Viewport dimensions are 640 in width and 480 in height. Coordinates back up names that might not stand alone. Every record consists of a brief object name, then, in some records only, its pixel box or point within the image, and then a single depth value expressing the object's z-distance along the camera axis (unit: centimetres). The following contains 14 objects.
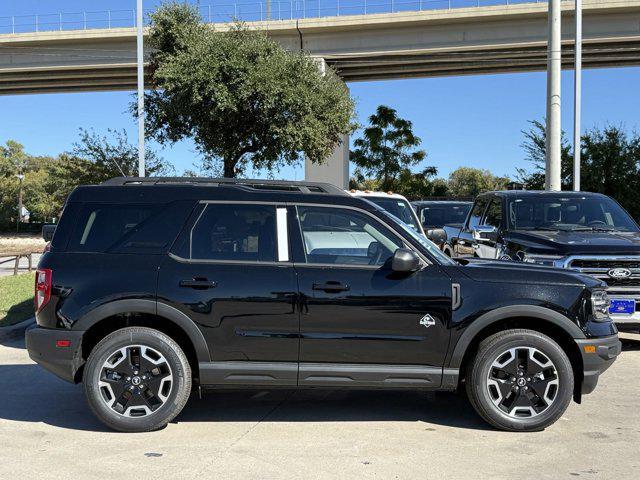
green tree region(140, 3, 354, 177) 2359
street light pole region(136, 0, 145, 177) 2026
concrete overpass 3516
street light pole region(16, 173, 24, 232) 5346
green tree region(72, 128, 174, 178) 3688
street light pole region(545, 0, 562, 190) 1830
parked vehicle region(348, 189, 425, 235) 1136
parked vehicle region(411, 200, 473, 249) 1808
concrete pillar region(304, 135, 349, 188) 4194
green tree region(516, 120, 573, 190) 3192
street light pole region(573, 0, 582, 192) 1858
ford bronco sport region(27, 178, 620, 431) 497
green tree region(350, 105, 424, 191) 4512
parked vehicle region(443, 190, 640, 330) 730
